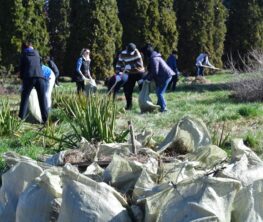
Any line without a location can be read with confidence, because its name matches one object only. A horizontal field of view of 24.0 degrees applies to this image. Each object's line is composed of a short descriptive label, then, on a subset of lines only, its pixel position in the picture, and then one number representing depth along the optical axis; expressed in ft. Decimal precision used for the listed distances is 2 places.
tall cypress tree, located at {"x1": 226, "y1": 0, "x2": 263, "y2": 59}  111.45
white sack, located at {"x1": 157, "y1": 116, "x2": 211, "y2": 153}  19.21
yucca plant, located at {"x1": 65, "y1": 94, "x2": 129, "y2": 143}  23.53
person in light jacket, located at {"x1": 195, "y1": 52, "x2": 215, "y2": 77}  84.69
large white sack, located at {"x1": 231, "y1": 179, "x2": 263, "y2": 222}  12.42
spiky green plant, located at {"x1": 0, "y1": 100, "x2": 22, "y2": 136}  30.66
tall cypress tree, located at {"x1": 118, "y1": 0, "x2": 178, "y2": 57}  98.58
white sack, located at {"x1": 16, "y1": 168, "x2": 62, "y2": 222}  13.50
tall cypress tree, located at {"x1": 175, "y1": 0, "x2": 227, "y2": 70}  106.73
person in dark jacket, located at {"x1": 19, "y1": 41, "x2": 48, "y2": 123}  36.94
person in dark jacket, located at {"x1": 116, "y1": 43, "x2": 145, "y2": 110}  45.73
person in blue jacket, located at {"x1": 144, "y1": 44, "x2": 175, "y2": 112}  42.37
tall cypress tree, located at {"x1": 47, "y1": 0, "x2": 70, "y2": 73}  100.68
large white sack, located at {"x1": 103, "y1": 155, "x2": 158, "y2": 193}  14.43
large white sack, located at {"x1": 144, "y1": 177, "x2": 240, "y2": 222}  11.76
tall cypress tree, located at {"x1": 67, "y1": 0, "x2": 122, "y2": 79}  93.56
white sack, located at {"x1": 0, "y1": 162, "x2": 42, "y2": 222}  14.75
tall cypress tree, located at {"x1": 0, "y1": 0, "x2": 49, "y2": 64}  78.28
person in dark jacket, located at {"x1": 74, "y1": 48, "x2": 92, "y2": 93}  51.88
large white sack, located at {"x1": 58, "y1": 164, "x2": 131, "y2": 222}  12.50
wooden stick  17.62
